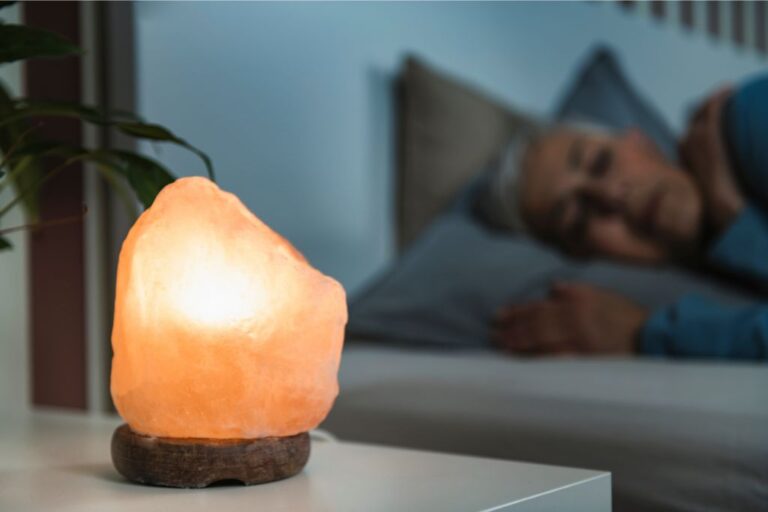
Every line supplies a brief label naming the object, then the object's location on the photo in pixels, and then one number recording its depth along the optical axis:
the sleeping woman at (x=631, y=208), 2.02
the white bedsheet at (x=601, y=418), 1.43
